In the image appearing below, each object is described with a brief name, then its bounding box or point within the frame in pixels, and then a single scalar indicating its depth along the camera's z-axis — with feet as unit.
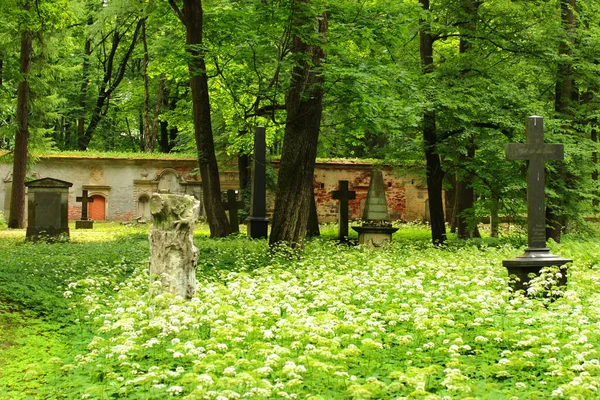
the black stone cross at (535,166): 32.73
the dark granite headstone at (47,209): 63.46
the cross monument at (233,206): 71.15
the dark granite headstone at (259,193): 60.80
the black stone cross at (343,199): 66.13
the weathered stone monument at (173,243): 27.96
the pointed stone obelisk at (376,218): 57.16
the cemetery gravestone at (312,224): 70.65
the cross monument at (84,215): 91.15
